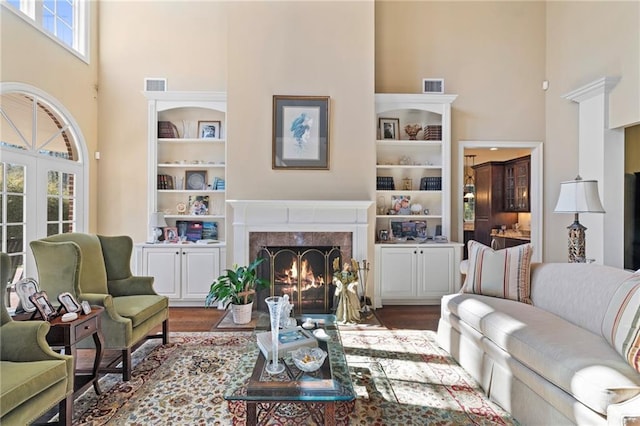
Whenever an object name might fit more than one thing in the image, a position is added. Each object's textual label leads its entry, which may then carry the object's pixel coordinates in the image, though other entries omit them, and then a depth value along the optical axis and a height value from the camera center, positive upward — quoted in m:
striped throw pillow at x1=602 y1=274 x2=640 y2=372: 1.77 -0.60
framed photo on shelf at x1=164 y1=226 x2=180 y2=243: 4.79 -0.31
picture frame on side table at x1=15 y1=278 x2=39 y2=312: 2.25 -0.53
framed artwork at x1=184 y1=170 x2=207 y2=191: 5.02 +0.49
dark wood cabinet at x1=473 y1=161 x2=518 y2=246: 7.50 +0.24
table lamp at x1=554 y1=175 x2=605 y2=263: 3.18 +0.09
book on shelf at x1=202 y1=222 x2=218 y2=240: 5.04 -0.27
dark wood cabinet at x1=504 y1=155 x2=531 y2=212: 6.57 +0.59
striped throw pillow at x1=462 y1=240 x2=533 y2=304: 2.98 -0.53
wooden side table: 2.19 -0.80
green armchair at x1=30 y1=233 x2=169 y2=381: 2.59 -0.63
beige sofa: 1.66 -0.79
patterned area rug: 2.17 -1.28
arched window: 3.54 +0.47
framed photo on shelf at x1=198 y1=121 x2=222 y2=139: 4.98 +1.20
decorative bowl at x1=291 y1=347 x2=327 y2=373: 1.92 -0.83
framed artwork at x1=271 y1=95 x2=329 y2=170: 4.49 +1.04
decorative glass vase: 1.98 -0.69
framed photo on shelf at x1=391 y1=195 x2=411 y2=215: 5.12 +0.14
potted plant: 3.91 -0.89
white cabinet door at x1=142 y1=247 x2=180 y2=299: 4.56 -0.72
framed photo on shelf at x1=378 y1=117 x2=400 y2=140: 5.14 +1.27
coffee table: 1.70 -0.90
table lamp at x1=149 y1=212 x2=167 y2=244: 4.57 -0.11
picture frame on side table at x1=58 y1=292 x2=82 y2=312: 2.31 -0.61
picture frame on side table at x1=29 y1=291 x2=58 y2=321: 2.21 -0.60
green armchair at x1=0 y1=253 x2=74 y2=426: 1.63 -0.82
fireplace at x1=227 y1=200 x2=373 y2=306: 4.38 -0.18
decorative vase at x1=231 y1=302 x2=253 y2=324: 3.93 -1.14
